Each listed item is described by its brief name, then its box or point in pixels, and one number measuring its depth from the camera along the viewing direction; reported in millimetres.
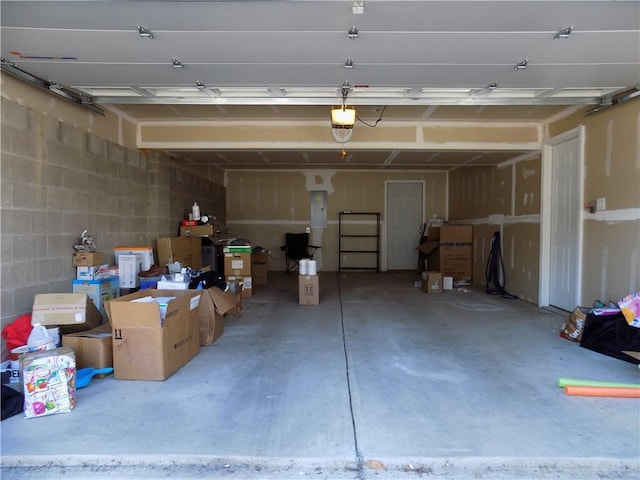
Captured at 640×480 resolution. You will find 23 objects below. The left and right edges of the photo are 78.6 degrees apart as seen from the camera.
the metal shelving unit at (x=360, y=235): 9227
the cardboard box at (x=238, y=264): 5949
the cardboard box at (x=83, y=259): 3789
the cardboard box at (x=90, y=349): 2814
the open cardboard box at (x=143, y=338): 2686
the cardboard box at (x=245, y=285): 5896
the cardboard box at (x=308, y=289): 5430
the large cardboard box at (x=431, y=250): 7836
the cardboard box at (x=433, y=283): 6414
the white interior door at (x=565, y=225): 4535
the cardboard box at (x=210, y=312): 3598
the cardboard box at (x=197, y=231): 6059
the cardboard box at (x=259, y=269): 7410
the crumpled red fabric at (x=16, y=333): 2965
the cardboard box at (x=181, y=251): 5215
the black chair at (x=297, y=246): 8789
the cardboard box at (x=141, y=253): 4523
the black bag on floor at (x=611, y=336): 3186
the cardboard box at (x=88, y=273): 3830
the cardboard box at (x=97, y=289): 3764
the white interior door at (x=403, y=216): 9211
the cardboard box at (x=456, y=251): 7578
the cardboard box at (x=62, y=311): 3117
